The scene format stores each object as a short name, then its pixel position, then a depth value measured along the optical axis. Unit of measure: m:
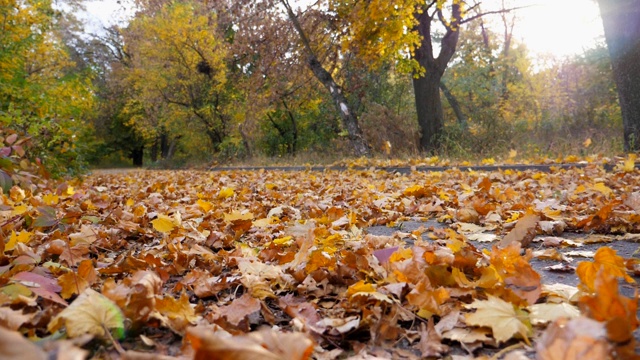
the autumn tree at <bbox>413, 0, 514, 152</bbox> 11.09
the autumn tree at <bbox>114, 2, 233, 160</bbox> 18.91
